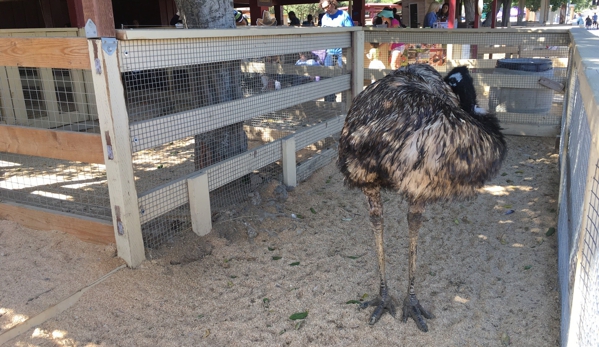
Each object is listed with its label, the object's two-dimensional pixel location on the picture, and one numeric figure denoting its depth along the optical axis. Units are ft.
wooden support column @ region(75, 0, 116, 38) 10.30
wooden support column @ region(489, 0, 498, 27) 49.30
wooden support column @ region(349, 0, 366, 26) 40.75
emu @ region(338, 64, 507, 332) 8.77
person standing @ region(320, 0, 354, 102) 24.34
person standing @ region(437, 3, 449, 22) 46.88
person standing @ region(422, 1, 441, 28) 40.78
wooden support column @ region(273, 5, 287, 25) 51.42
